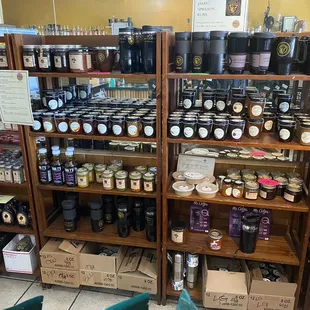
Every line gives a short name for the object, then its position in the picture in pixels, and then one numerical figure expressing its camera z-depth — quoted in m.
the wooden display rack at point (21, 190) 1.90
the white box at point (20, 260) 2.35
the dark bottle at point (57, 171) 2.14
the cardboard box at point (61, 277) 2.25
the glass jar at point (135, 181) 2.05
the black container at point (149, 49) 1.72
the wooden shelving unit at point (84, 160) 1.88
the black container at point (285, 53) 1.61
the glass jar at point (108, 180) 2.09
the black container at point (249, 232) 1.95
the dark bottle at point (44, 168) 2.15
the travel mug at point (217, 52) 1.67
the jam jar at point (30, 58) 1.87
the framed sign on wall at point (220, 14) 2.21
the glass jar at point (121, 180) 2.08
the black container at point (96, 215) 2.22
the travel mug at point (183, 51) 1.73
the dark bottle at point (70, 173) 2.12
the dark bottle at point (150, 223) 2.11
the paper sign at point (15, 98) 1.93
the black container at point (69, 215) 2.24
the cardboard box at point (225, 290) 2.01
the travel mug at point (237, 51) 1.64
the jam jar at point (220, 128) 1.79
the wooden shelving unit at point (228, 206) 1.76
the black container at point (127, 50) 1.76
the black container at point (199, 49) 1.72
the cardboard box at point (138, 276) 2.19
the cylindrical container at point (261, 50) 1.62
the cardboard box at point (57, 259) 2.22
